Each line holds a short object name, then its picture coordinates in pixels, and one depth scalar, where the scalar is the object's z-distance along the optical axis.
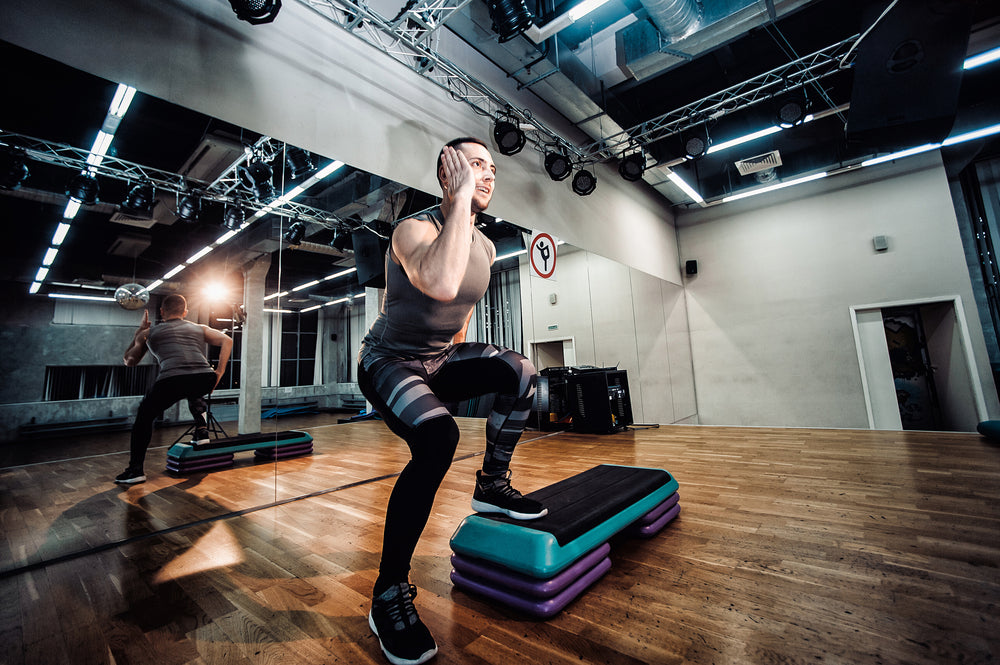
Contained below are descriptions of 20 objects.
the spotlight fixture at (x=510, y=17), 2.93
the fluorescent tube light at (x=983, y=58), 4.10
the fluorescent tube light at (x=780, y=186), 6.11
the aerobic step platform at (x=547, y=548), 1.23
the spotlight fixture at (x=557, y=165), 4.57
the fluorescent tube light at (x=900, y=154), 5.44
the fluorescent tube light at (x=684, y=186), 6.05
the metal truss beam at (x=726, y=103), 3.97
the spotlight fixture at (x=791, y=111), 4.16
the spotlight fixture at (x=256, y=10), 2.06
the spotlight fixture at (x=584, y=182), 5.03
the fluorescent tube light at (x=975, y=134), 5.01
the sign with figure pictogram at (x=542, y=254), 4.75
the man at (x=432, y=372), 1.08
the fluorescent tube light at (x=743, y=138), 5.00
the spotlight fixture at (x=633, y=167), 5.02
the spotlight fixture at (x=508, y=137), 3.93
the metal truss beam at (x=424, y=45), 2.74
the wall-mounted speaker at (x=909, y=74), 2.95
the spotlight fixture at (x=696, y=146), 4.83
